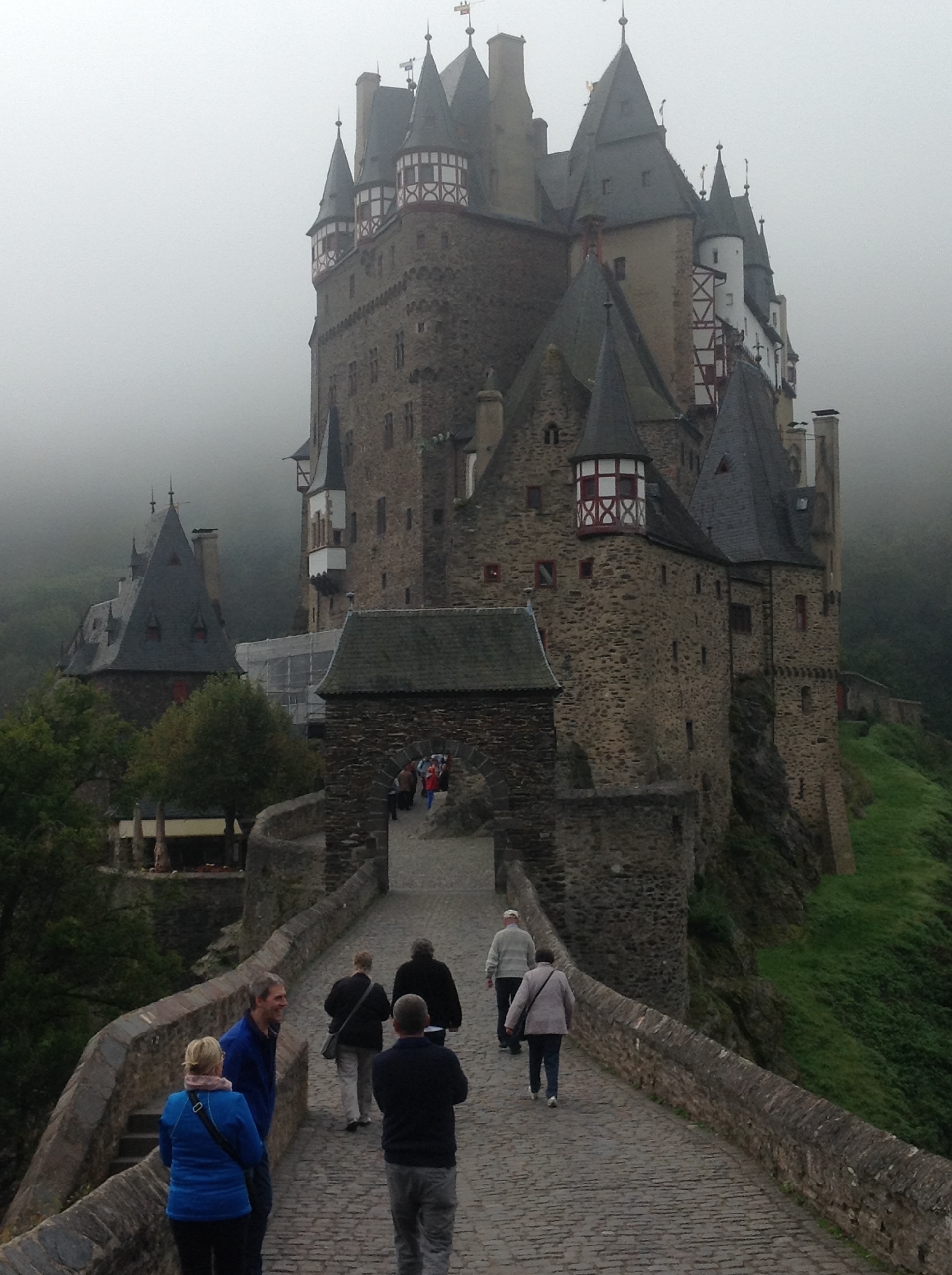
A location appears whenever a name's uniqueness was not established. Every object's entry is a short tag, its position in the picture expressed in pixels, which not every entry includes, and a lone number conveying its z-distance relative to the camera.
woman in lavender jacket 12.96
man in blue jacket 8.84
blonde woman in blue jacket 7.39
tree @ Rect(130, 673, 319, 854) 45.53
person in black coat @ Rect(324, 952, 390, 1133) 12.04
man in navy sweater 8.45
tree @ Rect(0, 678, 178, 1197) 25.73
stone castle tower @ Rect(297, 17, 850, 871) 41.06
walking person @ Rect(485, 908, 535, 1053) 15.08
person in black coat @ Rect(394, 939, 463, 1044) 12.77
